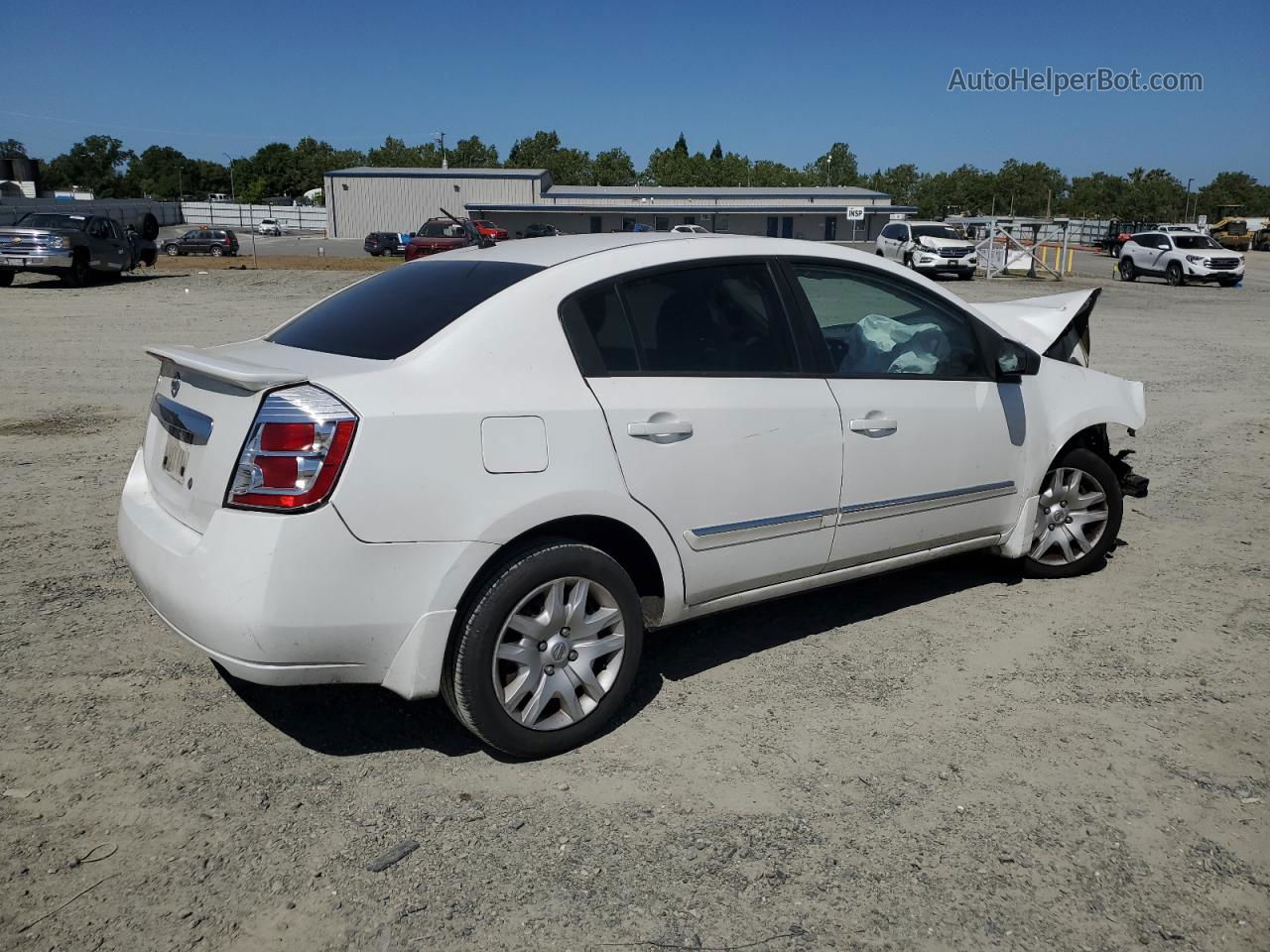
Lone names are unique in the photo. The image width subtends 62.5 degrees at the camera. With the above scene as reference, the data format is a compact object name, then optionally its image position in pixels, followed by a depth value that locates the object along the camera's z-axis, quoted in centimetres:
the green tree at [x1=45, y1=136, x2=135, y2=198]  14700
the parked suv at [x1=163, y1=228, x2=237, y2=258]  4903
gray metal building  7606
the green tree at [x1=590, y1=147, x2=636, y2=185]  14250
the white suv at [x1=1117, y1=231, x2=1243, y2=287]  3156
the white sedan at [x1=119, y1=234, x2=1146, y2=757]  304
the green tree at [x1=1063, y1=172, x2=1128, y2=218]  11944
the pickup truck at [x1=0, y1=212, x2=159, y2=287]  2192
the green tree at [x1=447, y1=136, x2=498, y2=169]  15538
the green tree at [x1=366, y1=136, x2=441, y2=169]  15175
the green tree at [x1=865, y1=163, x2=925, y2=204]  14088
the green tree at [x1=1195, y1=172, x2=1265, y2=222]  11575
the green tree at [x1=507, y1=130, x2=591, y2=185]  13975
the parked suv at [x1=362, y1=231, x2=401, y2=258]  4922
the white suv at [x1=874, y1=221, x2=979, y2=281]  3177
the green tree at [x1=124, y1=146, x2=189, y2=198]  14462
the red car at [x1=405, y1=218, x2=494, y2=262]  3688
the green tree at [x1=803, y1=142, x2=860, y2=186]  14725
